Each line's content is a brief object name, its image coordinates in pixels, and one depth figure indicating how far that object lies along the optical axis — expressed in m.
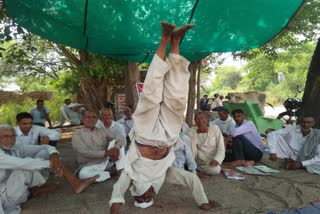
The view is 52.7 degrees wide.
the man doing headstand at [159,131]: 2.46
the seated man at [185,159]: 4.44
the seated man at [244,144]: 5.27
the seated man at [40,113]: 8.75
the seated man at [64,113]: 11.18
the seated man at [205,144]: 4.65
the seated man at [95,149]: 4.33
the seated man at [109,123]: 5.27
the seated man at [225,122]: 6.11
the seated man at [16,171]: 3.23
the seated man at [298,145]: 4.74
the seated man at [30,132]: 4.34
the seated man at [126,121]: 6.50
